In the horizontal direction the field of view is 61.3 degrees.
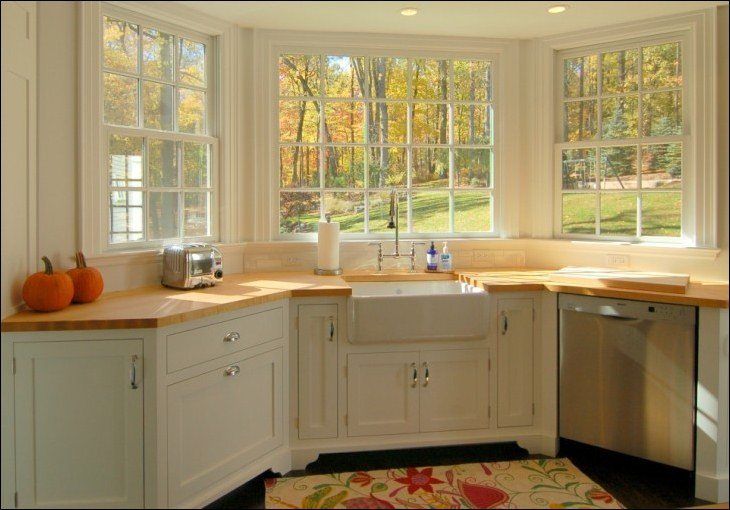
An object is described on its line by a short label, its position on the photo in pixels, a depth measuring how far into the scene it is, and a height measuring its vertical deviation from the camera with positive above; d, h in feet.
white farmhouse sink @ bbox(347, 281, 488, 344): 9.62 -1.10
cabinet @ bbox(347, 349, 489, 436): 9.91 -2.35
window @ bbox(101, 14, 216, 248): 9.68 +1.92
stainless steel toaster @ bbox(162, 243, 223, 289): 9.52 -0.27
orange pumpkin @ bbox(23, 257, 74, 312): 7.63 -0.53
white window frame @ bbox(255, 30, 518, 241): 11.66 +3.29
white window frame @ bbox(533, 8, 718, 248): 10.64 +2.56
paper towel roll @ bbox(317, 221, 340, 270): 11.18 +0.05
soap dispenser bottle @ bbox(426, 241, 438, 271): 11.77 -0.24
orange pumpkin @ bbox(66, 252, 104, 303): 8.32 -0.47
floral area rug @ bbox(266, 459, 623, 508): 8.66 -3.55
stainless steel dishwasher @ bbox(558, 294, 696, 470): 8.87 -1.97
